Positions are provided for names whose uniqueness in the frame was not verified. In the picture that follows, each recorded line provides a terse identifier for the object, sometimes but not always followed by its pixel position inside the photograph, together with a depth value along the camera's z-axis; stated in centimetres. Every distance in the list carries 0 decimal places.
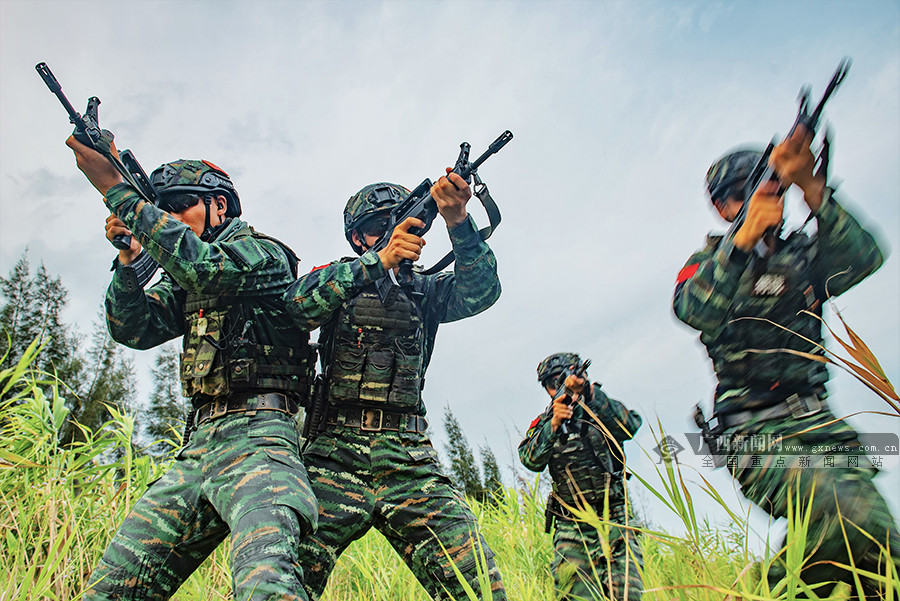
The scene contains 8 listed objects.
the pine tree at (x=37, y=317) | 1648
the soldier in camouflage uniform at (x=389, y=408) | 243
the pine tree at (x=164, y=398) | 2200
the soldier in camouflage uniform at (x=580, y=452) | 482
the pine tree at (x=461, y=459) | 1762
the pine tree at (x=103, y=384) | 1844
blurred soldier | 204
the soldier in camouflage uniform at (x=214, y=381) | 200
